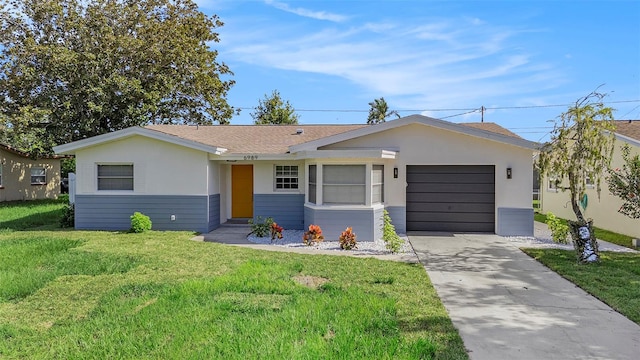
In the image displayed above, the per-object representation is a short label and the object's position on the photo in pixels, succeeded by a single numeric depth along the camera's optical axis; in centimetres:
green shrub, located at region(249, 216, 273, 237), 1119
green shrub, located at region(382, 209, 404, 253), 894
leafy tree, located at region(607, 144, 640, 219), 816
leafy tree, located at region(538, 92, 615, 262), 790
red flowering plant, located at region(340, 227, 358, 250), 949
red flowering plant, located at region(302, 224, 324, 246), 1000
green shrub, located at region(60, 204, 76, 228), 1299
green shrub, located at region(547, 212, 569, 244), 1014
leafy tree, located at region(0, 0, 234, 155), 1986
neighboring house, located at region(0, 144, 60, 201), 2203
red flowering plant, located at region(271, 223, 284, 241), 1074
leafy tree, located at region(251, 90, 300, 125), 3584
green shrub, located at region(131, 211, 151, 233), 1152
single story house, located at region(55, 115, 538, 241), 1133
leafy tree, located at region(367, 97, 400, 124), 4221
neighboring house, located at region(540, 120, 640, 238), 1150
